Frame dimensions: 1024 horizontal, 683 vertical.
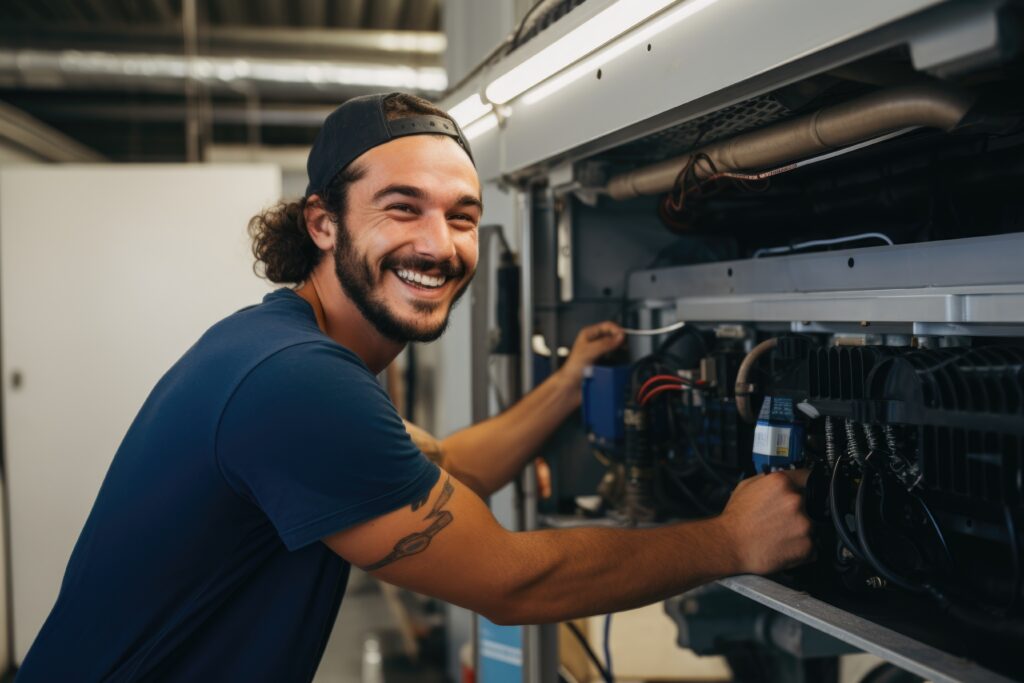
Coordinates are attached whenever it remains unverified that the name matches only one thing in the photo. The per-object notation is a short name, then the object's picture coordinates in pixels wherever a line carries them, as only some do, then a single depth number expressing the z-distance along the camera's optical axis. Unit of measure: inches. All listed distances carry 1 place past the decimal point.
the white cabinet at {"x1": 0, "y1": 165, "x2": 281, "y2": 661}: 117.9
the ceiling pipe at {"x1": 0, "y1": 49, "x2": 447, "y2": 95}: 141.5
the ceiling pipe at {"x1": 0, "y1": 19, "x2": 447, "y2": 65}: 142.3
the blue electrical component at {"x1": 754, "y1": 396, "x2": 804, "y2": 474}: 40.0
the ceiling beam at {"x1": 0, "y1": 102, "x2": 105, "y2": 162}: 137.8
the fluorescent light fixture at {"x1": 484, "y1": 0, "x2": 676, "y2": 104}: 35.2
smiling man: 36.4
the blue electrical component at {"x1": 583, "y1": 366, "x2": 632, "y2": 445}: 55.3
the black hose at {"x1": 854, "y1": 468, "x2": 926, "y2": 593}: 33.9
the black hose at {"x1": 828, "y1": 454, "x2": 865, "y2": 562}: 35.3
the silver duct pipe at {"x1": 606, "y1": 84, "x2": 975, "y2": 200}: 30.5
